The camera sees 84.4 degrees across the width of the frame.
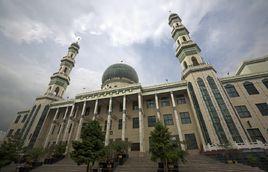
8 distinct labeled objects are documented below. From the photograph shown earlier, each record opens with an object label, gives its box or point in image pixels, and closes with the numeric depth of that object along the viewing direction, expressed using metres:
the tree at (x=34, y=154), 21.45
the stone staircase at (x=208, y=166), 13.00
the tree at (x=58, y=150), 22.95
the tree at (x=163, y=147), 13.07
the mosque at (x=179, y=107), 20.88
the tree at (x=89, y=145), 13.69
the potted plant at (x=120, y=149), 18.30
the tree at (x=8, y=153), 16.34
